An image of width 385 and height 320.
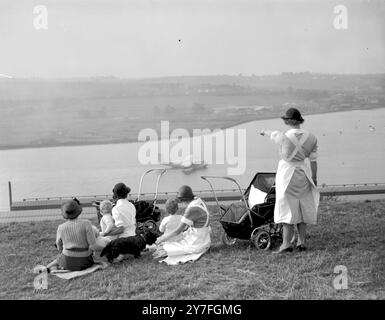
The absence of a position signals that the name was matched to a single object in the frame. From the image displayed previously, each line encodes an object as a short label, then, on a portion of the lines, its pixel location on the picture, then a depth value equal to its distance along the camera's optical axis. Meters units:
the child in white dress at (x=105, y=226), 5.44
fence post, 7.09
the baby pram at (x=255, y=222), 5.56
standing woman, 5.34
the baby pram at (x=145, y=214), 6.11
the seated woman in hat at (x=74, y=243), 5.22
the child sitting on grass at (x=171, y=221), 5.64
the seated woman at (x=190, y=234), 5.47
